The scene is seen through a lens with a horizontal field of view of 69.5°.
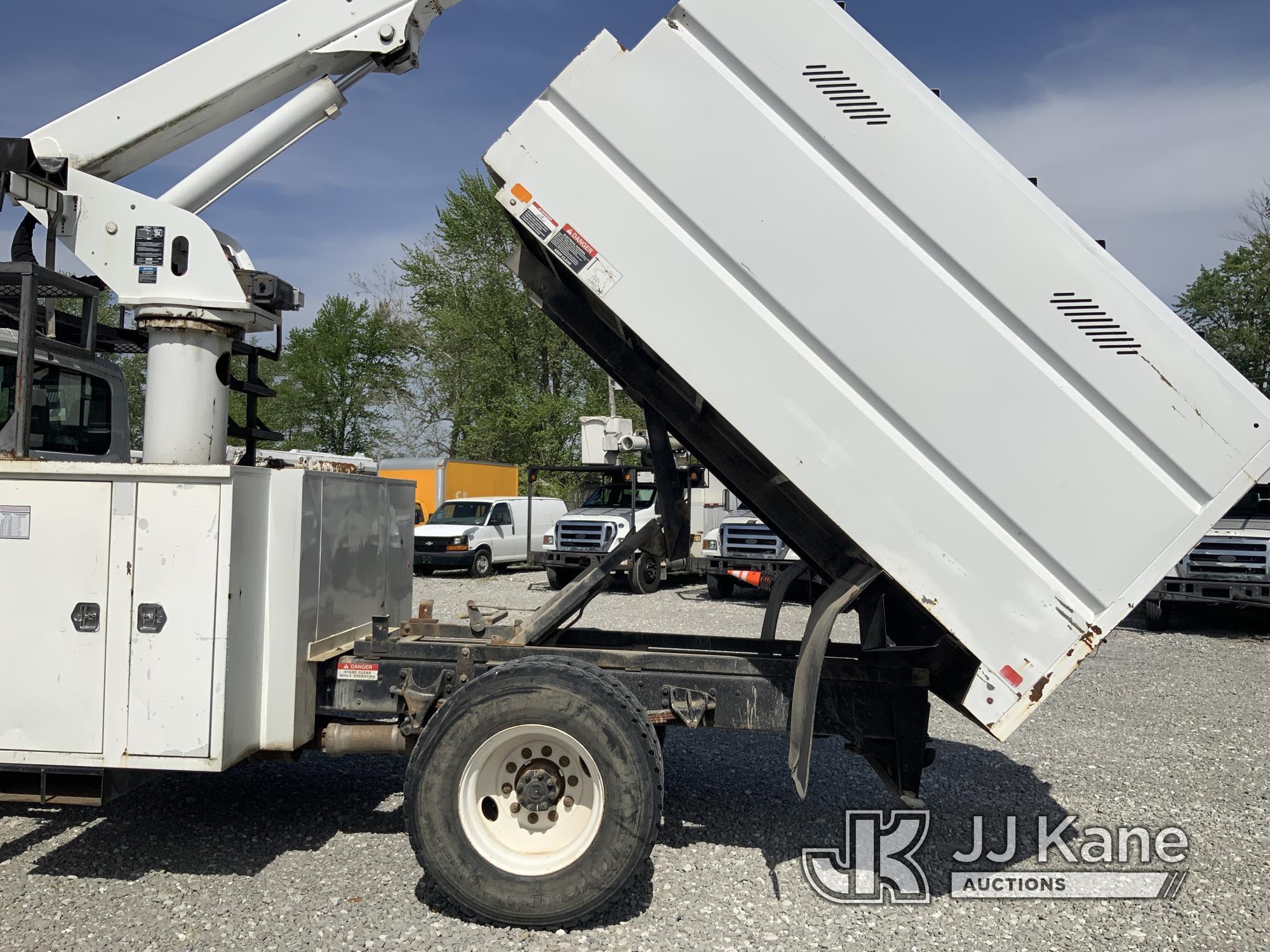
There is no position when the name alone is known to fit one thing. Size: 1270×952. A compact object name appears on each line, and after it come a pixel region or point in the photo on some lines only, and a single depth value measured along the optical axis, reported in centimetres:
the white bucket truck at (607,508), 1664
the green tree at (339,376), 4181
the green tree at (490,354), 3762
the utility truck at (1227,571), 1227
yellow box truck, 2561
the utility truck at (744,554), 1511
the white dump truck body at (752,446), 349
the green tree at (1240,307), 3142
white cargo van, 1961
